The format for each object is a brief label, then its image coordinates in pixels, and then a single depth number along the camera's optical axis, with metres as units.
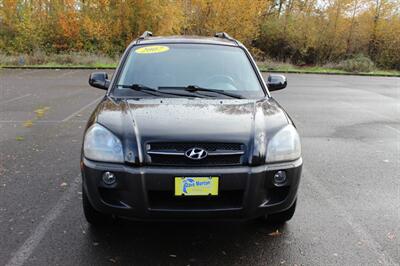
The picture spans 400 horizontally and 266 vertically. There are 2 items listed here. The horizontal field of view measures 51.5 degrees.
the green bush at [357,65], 25.17
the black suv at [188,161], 2.78
